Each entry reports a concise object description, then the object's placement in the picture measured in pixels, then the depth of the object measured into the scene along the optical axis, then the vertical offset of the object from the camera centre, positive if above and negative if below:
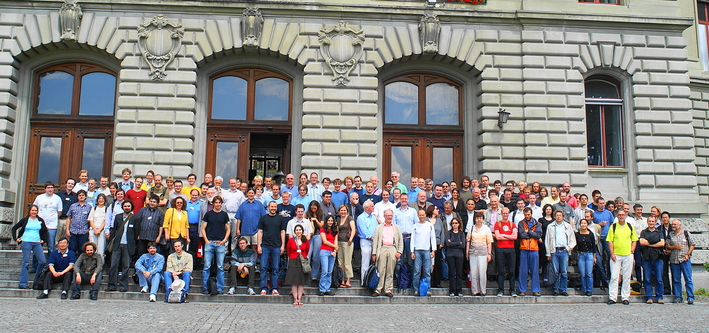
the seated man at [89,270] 12.52 -1.06
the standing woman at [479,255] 13.28 -0.63
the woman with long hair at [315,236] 13.30 -0.26
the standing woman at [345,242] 13.30 -0.39
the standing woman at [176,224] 13.14 -0.03
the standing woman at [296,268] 12.50 -0.93
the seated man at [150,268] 12.55 -0.99
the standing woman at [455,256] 13.28 -0.67
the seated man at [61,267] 12.62 -0.99
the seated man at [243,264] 12.94 -0.89
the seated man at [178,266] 12.47 -0.93
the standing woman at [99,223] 13.44 -0.04
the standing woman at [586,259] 13.68 -0.71
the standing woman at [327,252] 12.91 -0.60
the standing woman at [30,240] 13.03 -0.44
